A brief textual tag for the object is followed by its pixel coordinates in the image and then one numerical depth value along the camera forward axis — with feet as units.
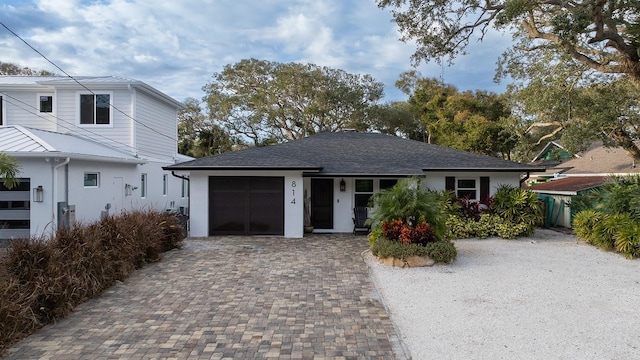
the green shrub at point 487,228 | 40.09
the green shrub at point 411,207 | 30.48
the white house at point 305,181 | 42.22
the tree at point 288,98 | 95.61
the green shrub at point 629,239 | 30.42
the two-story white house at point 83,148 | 36.94
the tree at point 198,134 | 108.88
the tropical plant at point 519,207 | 41.01
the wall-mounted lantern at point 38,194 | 36.37
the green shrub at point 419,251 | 27.86
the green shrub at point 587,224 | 35.86
